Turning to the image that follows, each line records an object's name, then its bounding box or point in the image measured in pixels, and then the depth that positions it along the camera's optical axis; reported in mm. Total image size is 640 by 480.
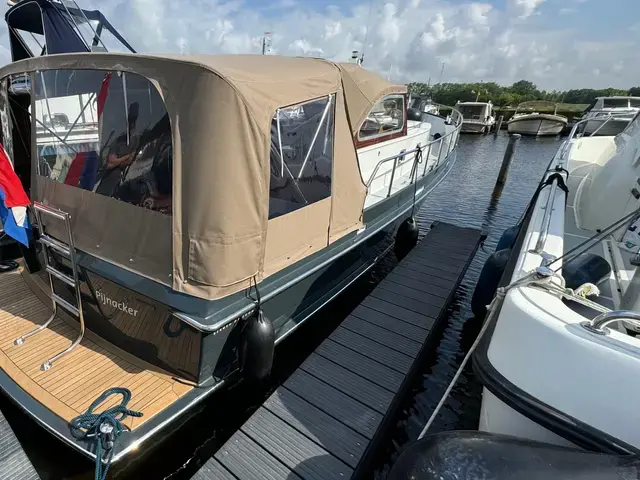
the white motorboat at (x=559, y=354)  1729
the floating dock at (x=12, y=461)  2320
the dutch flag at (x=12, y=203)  2832
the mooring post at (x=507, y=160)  12051
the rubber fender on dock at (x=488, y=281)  4535
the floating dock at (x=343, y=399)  2615
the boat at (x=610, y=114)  8008
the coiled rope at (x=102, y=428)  2217
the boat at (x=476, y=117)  27109
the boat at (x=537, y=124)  26455
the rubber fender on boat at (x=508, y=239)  5596
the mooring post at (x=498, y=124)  26578
